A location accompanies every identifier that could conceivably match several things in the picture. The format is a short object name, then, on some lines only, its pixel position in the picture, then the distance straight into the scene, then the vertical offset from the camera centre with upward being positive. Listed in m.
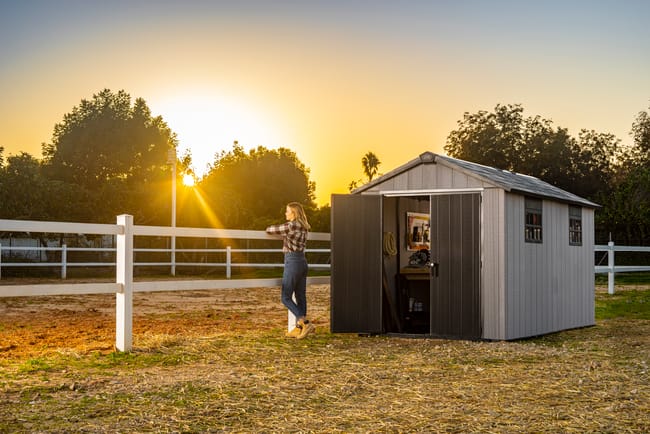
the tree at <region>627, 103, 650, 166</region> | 38.62 +5.29
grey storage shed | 9.34 -0.15
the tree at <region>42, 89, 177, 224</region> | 39.28 +5.19
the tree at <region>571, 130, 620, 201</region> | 36.91 +3.97
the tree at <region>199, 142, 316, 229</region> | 59.84 +5.29
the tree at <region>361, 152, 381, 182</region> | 75.50 +8.04
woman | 9.19 -0.23
